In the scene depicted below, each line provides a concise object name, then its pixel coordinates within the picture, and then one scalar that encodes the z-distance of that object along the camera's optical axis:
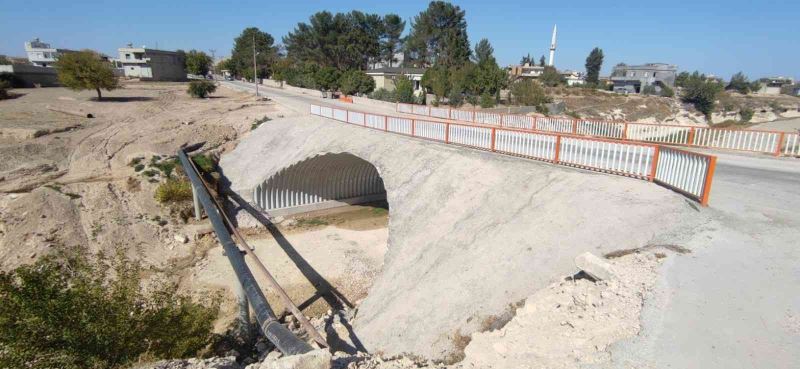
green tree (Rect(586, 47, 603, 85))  126.06
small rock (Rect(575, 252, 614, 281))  7.74
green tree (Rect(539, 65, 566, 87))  96.12
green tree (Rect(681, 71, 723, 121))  80.56
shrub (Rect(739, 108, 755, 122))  75.29
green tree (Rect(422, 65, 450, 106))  55.88
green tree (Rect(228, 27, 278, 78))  119.38
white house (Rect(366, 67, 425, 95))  70.56
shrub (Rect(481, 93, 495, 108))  51.72
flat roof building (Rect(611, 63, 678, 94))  112.72
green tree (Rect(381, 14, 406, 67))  107.12
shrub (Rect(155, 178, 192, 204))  24.38
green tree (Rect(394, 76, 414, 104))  53.44
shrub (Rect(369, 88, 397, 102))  57.22
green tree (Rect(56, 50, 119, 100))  46.47
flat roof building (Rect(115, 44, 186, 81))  96.00
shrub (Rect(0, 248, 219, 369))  6.95
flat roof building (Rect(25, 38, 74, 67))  137.25
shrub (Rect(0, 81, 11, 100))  48.69
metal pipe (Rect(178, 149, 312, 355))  7.21
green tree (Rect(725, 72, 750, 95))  116.69
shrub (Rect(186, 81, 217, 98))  57.94
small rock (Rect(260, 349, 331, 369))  5.83
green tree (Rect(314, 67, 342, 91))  69.81
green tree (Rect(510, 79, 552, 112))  55.97
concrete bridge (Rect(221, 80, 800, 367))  6.68
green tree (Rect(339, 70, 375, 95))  63.06
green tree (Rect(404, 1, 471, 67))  89.19
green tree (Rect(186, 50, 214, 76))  111.69
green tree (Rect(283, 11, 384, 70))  93.69
